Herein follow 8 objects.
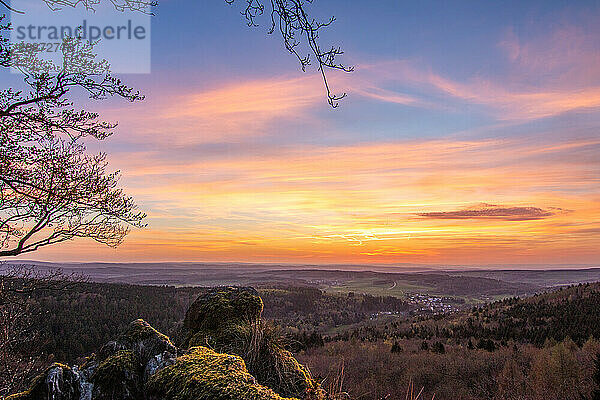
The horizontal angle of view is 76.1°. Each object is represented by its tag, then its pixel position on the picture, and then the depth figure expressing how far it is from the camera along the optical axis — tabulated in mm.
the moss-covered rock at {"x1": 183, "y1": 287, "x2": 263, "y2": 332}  5664
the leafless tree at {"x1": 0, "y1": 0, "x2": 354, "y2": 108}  2975
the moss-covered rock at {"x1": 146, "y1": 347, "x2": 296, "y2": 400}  2375
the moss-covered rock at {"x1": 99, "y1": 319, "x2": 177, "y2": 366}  4004
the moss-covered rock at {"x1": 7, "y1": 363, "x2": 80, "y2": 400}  3447
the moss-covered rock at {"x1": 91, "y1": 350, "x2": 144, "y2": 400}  3650
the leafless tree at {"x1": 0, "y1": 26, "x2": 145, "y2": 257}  7191
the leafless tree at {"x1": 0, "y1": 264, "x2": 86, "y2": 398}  10352
